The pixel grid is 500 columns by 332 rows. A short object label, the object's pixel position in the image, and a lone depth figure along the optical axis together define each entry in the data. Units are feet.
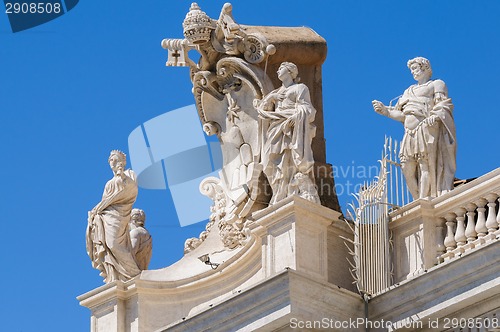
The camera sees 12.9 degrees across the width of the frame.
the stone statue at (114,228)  101.14
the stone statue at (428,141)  93.20
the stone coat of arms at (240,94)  97.76
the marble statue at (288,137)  94.38
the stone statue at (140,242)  103.30
